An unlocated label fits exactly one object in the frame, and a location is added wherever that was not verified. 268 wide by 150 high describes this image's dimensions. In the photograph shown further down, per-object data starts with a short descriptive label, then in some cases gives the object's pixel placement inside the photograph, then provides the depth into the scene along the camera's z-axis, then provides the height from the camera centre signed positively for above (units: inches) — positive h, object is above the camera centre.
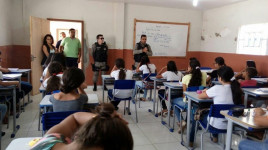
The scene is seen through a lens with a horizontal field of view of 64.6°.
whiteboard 276.3 +23.6
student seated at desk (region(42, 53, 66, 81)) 163.5 -5.0
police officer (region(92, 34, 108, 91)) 241.1 -3.8
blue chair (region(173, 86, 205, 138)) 122.4 -19.8
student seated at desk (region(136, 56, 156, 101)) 192.2 -12.2
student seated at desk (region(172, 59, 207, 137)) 129.3 -14.8
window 207.0 +17.9
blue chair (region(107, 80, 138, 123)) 144.7 -22.5
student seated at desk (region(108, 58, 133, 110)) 148.9 -16.2
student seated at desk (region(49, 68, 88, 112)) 81.4 -17.0
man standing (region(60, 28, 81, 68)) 233.6 +4.1
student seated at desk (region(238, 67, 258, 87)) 151.7 -16.8
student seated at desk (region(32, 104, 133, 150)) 27.8 -11.1
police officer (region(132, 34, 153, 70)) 238.5 +4.0
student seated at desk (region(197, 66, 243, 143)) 97.4 -16.5
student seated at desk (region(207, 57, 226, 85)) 182.3 -15.3
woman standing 221.9 +3.6
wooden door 206.8 +6.1
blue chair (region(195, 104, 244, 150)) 90.7 -22.6
